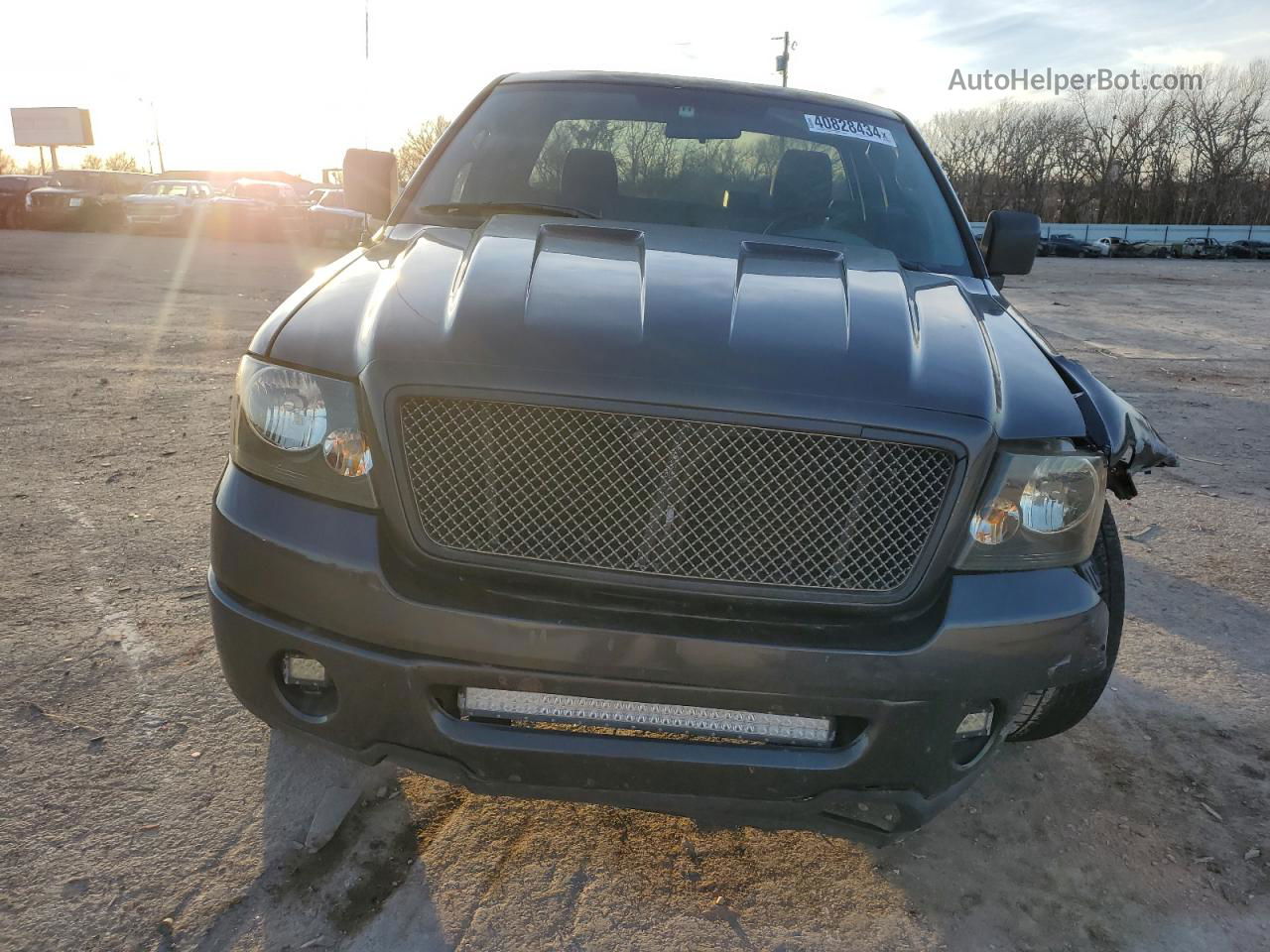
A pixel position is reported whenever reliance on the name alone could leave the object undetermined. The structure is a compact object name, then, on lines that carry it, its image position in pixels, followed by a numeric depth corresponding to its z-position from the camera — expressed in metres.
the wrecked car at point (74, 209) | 23.19
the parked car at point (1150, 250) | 47.34
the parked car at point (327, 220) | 20.47
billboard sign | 67.81
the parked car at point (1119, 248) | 46.09
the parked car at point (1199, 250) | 47.34
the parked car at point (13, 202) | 24.08
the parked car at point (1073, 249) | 43.84
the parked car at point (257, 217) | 22.45
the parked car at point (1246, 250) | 46.88
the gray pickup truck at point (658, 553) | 1.78
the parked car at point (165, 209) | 22.34
